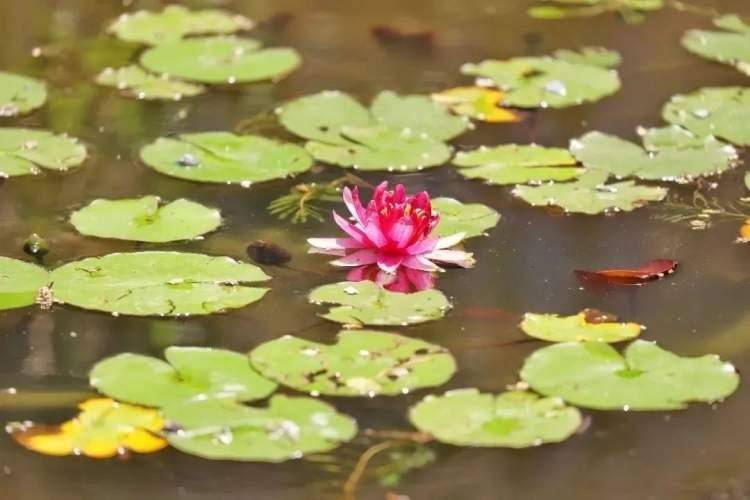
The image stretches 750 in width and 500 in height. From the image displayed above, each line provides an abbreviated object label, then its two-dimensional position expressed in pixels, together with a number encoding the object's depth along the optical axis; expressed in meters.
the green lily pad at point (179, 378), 3.38
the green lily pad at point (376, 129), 4.75
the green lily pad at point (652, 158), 4.65
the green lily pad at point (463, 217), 4.25
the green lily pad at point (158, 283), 3.79
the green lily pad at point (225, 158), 4.62
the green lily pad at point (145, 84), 5.35
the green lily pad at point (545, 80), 5.30
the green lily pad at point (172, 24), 5.90
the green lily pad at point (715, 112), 4.96
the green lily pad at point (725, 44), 5.70
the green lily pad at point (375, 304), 3.72
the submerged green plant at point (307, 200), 4.39
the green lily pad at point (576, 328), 3.67
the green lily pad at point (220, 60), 5.52
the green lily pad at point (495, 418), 3.25
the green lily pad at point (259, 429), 3.21
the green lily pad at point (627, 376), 3.41
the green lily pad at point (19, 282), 3.83
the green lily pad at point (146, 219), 4.21
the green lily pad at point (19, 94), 5.16
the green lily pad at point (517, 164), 4.62
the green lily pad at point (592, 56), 5.67
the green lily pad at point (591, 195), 4.43
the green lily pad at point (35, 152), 4.70
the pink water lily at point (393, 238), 3.97
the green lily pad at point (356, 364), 3.43
